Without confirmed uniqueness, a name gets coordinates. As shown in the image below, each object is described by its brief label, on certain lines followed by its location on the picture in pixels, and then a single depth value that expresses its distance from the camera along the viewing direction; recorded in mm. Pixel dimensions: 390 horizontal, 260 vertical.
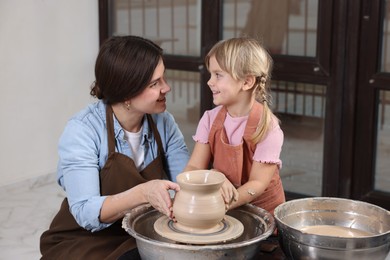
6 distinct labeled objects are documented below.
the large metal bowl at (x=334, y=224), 1516
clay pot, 1632
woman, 1997
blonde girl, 1986
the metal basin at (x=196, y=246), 1518
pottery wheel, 1625
